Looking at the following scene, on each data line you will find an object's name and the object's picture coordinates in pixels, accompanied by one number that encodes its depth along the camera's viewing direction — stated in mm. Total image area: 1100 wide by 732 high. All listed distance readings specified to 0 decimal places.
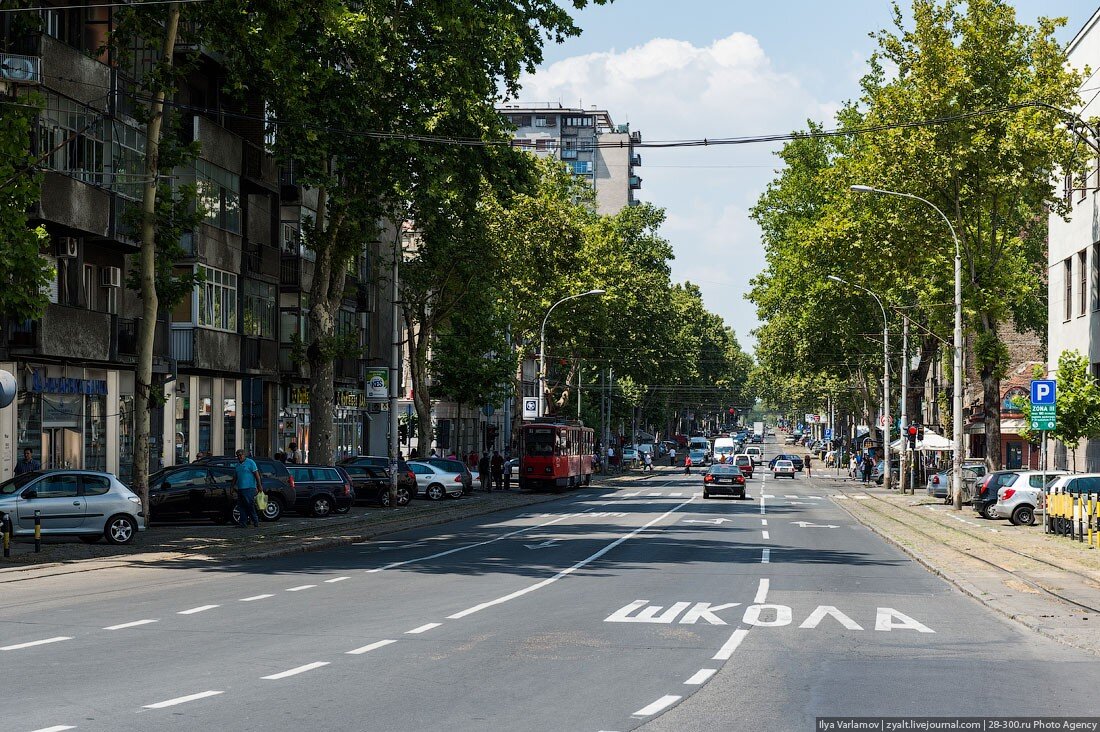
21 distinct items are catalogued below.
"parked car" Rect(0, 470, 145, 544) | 26672
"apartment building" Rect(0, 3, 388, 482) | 35031
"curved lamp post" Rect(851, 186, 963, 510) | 46594
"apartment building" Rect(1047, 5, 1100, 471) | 46312
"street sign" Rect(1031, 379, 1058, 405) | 30906
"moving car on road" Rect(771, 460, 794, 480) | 95062
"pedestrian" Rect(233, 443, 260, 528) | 32031
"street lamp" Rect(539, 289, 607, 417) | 69812
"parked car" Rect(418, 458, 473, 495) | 54719
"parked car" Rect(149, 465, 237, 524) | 33969
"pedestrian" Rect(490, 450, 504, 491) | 64625
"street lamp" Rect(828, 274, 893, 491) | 71694
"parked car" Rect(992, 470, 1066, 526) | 38688
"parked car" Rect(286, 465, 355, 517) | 39125
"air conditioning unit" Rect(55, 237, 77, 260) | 36938
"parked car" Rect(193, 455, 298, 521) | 36812
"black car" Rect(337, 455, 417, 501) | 46747
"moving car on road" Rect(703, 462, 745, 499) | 57438
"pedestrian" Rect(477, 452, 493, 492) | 63256
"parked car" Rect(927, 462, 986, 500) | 52156
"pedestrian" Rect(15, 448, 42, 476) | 32625
